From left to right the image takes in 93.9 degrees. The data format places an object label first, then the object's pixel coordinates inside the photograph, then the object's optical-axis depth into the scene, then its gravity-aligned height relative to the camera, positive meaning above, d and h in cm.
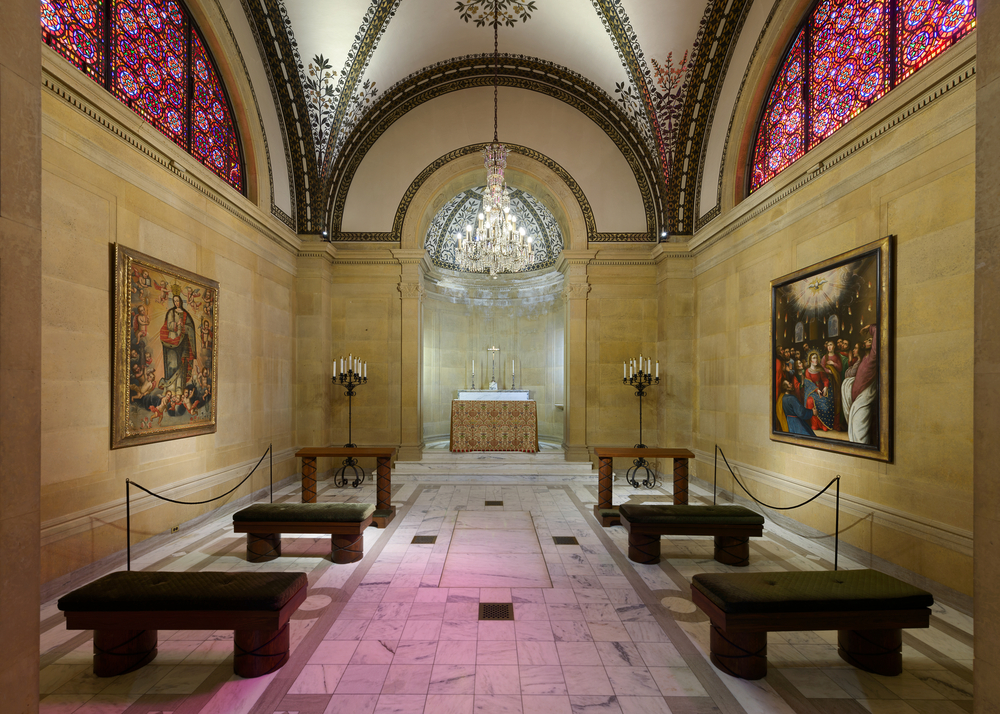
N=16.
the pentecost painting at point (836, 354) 472 +6
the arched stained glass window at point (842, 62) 461 +347
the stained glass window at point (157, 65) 477 +351
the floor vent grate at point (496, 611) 398 -221
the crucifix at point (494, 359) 1333 -5
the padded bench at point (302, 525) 500 -180
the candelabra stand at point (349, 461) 859 -192
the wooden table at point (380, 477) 673 -175
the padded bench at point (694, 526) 496 -179
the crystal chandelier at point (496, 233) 786 +213
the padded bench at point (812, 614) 305 -168
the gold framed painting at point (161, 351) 499 +6
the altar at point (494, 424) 1096 -157
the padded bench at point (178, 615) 304 -170
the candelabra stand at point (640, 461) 875 -195
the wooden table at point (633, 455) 680 -163
